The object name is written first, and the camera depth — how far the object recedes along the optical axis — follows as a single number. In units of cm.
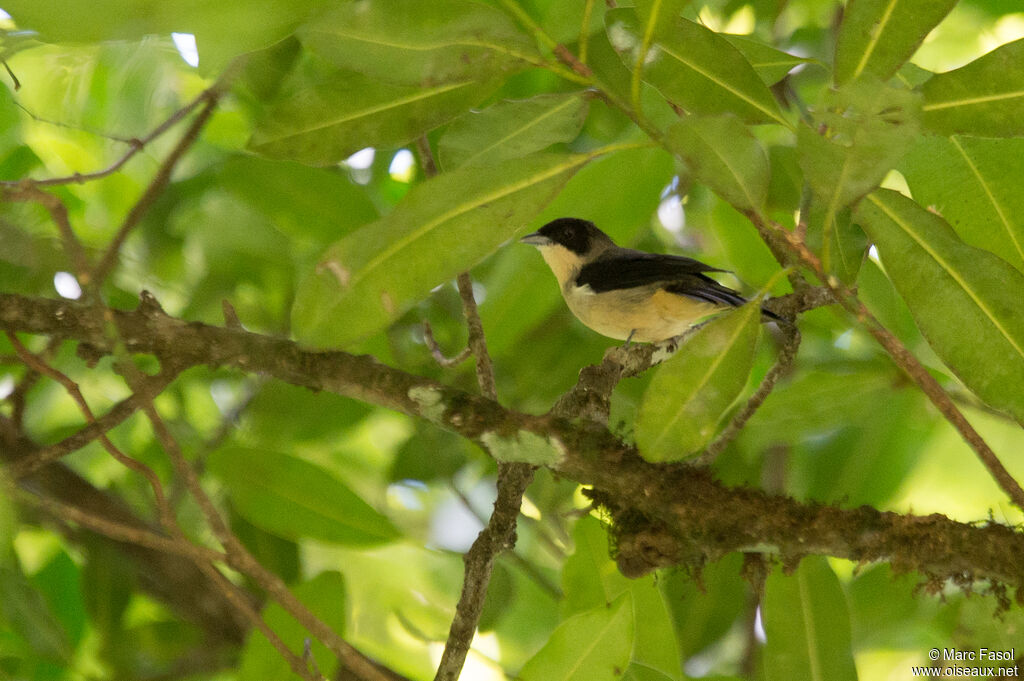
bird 707
